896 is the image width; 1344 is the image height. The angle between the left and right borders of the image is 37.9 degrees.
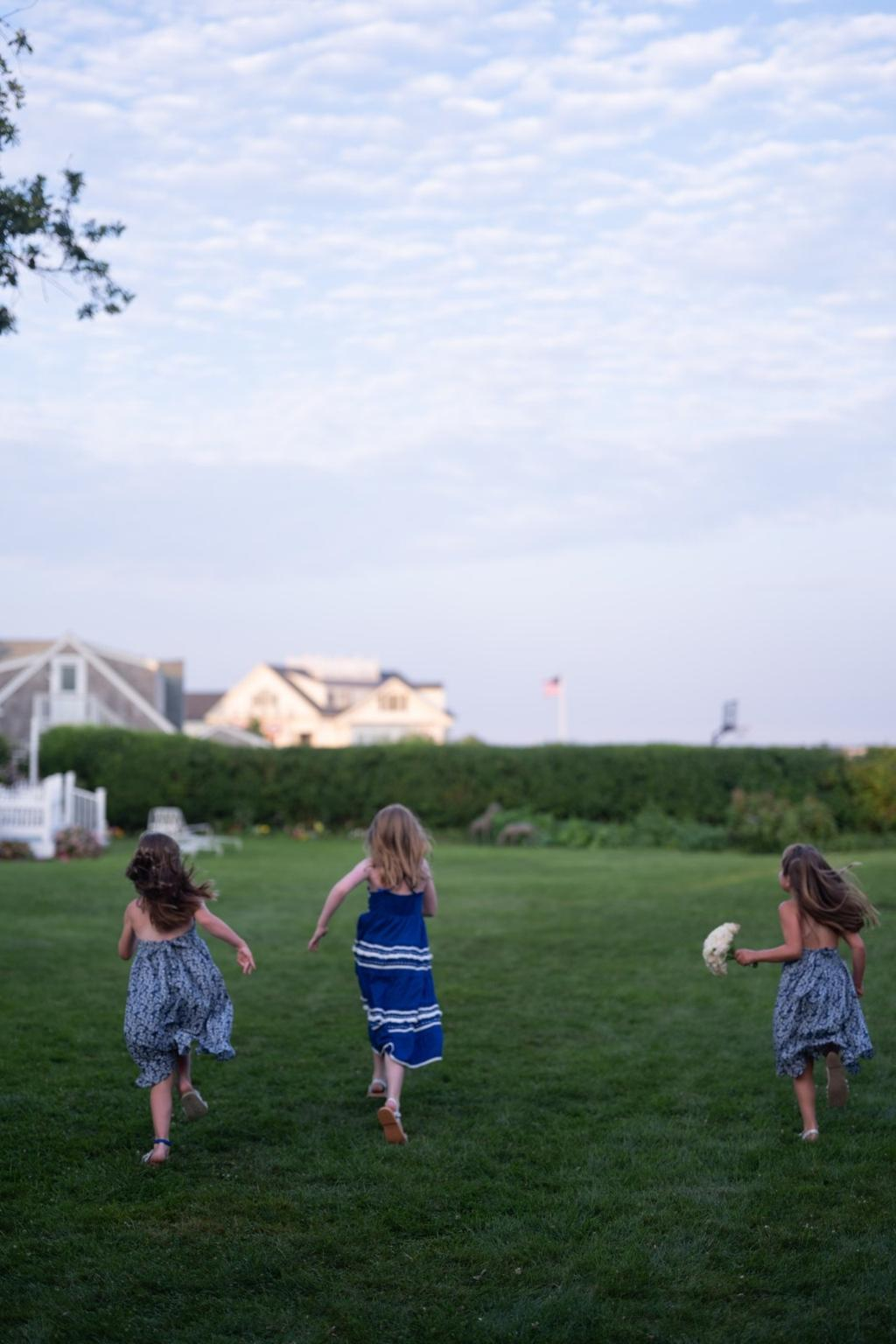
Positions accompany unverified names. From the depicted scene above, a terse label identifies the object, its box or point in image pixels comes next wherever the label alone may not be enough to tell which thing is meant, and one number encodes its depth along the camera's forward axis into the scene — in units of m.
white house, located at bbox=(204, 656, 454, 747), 77.19
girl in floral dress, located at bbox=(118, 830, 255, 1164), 5.80
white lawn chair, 22.82
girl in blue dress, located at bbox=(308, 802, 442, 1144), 6.31
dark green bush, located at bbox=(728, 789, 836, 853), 24.67
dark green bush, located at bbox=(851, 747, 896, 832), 27.67
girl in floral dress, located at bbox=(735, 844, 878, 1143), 5.97
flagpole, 37.84
